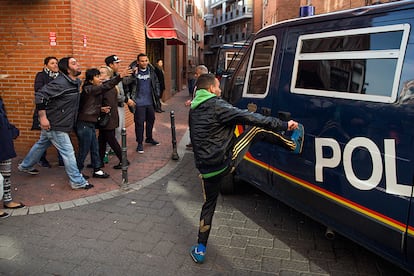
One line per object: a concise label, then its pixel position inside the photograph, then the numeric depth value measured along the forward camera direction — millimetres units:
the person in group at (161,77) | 8083
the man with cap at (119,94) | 6008
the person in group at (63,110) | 4570
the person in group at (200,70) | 5718
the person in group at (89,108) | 5125
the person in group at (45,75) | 5566
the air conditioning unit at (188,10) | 24597
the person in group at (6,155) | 3979
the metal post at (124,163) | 5082
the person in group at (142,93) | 7000
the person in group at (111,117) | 5562
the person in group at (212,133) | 3018
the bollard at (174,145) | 6734
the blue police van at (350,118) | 2459
